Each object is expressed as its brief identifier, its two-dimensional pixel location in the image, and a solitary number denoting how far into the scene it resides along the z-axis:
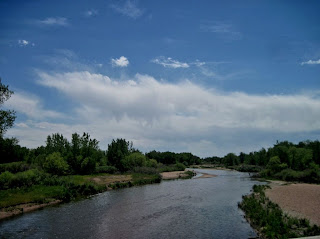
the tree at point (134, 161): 97.84
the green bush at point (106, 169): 83.26
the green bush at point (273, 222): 22.00
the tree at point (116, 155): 96.62
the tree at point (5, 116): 33.06
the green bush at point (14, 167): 59.19
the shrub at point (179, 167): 139.90
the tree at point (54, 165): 63.09
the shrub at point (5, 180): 43.45
